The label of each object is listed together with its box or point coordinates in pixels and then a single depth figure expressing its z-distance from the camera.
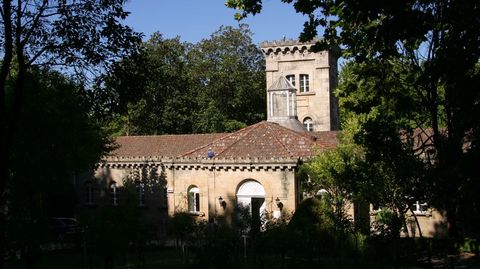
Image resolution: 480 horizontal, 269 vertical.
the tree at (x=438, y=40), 10.11
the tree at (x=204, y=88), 57.66
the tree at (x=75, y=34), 12.83
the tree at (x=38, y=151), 18.95
